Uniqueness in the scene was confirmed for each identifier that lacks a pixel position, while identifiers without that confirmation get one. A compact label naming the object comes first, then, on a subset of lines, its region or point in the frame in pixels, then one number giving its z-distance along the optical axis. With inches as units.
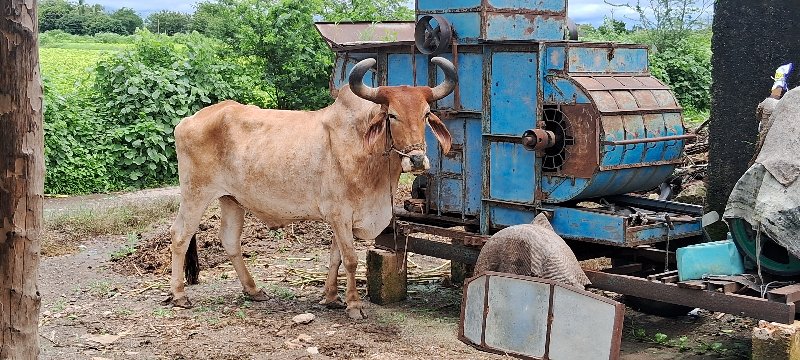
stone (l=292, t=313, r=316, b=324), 305.3
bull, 289.1
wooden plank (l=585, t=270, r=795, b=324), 220.2
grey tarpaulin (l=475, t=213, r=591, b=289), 251.3
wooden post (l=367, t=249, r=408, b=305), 330.6
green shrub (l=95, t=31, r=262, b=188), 565.0
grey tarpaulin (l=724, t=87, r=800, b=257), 221.6
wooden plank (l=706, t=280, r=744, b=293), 233.5
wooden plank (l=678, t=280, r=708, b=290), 235.1
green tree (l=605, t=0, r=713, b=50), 846.5
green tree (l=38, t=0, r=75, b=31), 1644.9
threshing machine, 273.1
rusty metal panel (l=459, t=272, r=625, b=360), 230.1
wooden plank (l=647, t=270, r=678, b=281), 254.5
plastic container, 246.8
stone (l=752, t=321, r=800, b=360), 223.3
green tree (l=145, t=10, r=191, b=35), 1669.5
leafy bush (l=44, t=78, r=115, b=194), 538.6
